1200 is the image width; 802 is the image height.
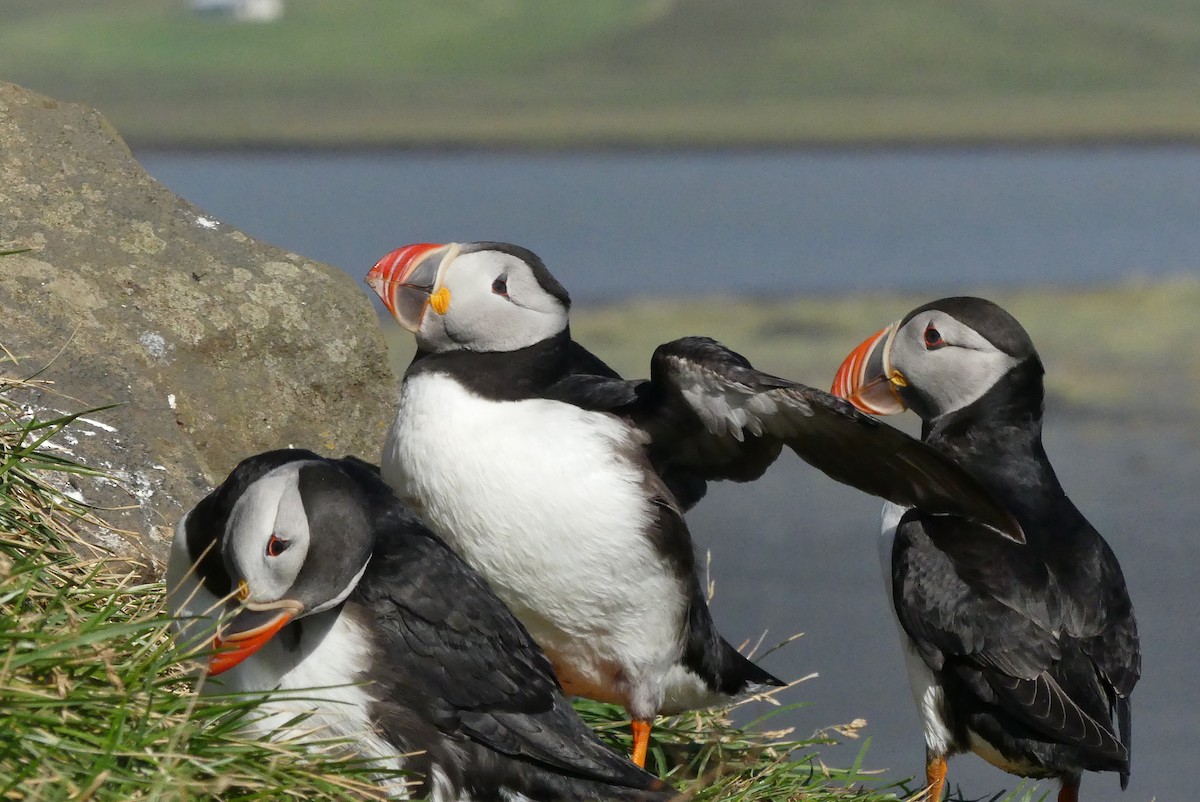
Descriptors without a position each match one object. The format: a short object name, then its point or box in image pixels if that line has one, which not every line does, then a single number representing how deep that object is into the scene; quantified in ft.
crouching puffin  22.80
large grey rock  31.83
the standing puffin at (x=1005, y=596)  28.22
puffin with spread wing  28.27
